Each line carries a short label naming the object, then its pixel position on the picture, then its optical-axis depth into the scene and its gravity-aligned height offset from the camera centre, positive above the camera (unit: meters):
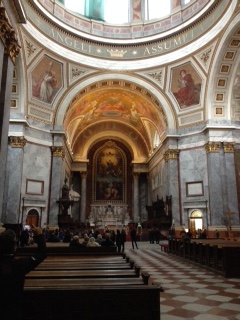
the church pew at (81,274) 3.38 -0.58
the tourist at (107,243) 8.90 -0.57
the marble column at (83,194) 29.14 +2.82
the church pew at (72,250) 6.91 -0.66
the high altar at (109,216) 28.83 +0.70
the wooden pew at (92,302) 2.65 -0.69
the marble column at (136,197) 29.53 +2.58
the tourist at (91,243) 8.49 -0.55
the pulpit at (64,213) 19.42 +0.64
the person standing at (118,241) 12.15 -0.70
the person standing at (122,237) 12.48 -0.56
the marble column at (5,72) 9.43 +4.92
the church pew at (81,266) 3.94 -0.58
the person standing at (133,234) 15.16 -0.55
